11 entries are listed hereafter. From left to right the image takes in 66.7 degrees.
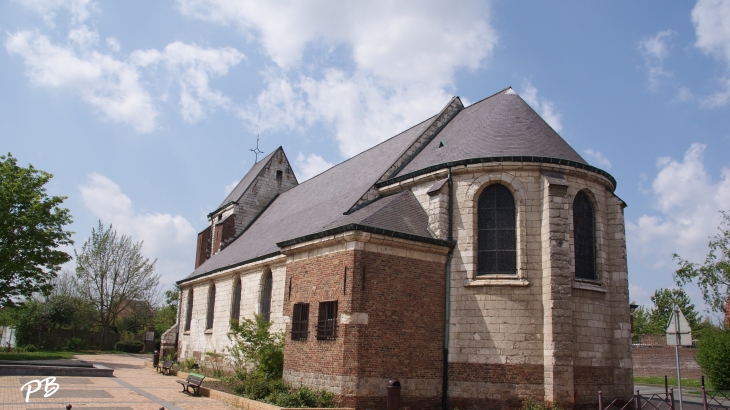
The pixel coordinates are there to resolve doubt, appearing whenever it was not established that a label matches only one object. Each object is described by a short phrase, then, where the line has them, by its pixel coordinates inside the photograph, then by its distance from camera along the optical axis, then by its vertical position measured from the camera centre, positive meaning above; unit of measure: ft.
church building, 45.65 +3.87
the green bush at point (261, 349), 53.52 -2.64
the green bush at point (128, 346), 143.43 -7.58
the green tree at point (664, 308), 206.69 +11.98
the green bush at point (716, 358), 82.58 -2.63
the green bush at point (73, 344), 135.85 -7.28
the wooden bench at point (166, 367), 78.48 -6.79
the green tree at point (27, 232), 92.84 +13.57
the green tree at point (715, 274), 120.67 +14.51
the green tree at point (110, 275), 152.66 +11.09
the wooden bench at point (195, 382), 54.34 -6.09
